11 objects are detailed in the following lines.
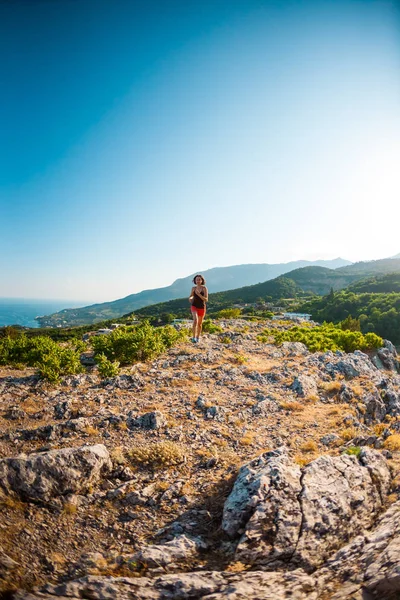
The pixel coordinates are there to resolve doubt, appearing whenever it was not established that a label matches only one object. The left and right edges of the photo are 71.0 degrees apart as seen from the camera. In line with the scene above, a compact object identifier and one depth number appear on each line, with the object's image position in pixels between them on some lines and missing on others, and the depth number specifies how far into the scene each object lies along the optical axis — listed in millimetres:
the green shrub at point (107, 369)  10547
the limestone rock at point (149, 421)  7785
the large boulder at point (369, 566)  3822
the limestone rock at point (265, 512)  4500
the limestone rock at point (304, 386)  11531
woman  14953
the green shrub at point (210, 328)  22964
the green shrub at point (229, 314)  42219
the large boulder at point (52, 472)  5078
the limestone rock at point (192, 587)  3711
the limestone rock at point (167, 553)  4304
